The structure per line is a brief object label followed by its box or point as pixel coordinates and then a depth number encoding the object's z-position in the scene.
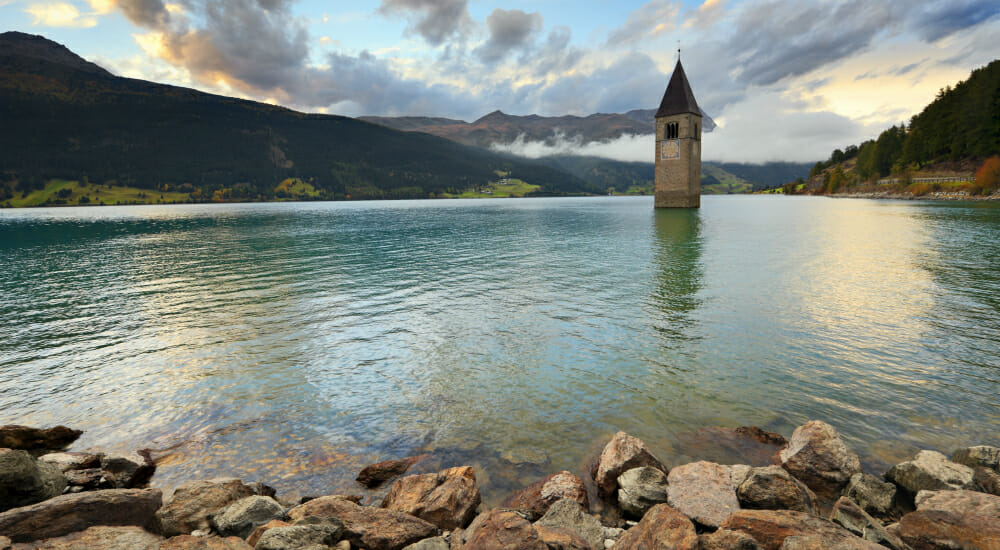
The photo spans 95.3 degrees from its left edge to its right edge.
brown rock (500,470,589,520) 8.47
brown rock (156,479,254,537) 7.69
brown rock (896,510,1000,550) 6.48
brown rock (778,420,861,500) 8.94
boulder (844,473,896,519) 8.08
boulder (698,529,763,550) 6.46
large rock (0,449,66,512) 7.90
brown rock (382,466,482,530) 8.11
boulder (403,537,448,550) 6.95
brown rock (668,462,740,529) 7.88
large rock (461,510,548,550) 6.46
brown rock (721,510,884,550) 6.39
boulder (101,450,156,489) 9.65
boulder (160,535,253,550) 6.50
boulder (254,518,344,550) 6.68
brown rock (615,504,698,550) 6.56
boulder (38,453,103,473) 9.80
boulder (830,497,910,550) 6.74
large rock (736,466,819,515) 7.88
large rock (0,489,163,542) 6.85
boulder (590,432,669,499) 9.09
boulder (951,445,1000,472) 8.84
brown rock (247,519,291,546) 7.17
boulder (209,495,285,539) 7.58
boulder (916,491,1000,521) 7.04
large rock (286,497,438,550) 7.32
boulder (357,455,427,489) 9.88
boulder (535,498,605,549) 7.35
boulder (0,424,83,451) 11.03
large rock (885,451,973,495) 8.22
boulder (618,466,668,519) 8.36
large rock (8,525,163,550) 6.64
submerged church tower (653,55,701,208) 111.81
